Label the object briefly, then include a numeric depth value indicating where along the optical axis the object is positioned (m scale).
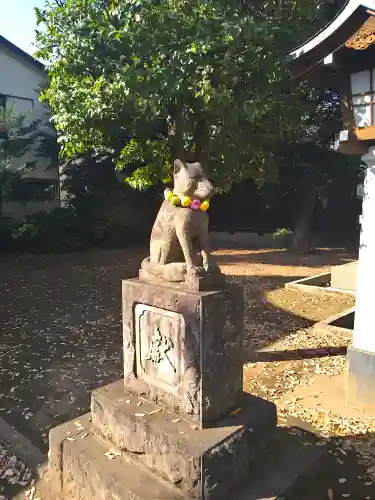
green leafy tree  5.46
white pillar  4.95
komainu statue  3.40
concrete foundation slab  5.03
